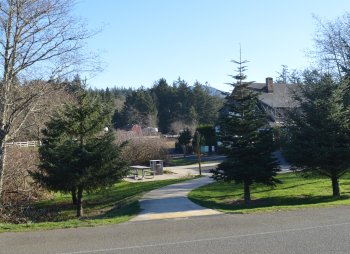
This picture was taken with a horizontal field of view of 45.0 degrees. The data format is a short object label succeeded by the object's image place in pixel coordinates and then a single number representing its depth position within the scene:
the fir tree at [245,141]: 16.53
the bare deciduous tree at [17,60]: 13.89
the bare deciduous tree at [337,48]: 33.09
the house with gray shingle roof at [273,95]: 45.59
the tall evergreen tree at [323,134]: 16.58
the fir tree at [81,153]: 16.20
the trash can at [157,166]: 31.75
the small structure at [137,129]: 49.03
